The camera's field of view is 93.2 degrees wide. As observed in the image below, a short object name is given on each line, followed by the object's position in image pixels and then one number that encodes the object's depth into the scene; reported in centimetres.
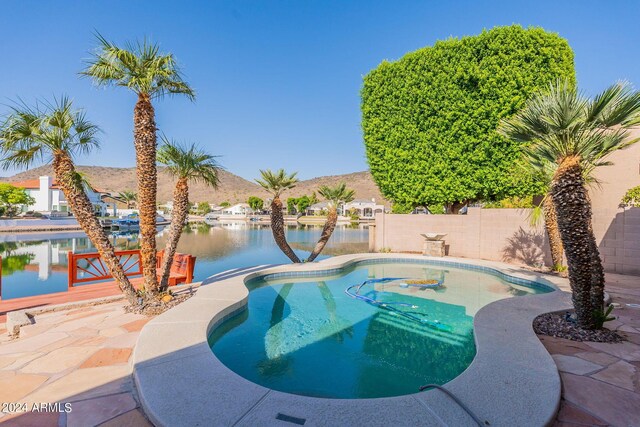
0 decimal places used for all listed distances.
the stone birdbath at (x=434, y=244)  1329
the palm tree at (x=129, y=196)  6300
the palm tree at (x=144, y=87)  536
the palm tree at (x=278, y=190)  1109
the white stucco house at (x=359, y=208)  6444
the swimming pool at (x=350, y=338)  391
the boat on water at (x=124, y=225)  3793
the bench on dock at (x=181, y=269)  840
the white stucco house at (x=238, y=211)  7531
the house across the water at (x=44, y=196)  4778
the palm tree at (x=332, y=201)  1183
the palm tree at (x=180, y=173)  645
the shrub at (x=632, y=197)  919
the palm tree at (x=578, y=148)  419
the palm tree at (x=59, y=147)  520
